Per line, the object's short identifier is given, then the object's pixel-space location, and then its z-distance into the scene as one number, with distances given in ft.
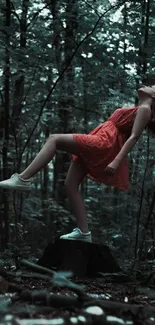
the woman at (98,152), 12.17
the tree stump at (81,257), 13.00
